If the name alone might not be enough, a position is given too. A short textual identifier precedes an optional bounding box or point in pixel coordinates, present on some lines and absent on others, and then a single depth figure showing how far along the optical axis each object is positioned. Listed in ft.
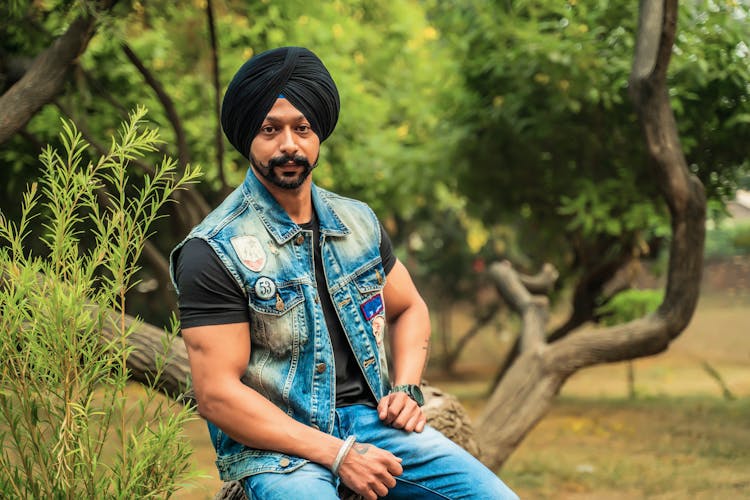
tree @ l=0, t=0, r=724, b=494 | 18.83
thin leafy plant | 8.69
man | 8.72
